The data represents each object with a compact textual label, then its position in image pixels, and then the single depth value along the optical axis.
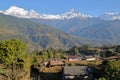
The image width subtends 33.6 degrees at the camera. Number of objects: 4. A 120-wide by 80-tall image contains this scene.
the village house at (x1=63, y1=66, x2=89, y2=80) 40.21
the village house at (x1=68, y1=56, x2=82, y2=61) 78.76
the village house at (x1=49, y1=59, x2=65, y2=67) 61.38
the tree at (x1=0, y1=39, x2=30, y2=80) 46.83
